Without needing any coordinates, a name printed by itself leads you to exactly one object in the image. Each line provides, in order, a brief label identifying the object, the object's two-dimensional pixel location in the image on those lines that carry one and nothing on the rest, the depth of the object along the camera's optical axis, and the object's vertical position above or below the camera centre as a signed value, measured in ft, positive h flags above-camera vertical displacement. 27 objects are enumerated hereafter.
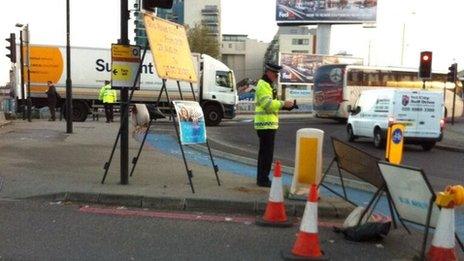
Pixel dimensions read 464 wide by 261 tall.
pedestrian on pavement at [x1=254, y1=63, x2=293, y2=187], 28.43 -1.99
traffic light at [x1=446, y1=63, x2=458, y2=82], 104.22 +0.97
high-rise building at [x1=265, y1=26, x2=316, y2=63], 422.82 +21.01
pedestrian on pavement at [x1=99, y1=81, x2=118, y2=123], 86.38 -4.96
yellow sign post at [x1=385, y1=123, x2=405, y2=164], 39.51 -4.55
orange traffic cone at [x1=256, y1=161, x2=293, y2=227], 22.82 -5.38
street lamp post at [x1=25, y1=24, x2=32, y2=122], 80.43 -2.67
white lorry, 96.22 -2.36
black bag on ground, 20.99 -5.59
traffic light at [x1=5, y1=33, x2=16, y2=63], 81.35 +2.20
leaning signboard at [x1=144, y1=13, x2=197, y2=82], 27.07 +0.91
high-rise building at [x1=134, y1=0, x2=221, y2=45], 445.37 +43.90
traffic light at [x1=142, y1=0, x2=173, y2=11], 27.96 +3.02
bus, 115.96 -1.80
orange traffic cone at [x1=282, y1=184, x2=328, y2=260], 18.37 -5.14
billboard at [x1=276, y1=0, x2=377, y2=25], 231.30 +24.39
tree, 279.28 +13.13
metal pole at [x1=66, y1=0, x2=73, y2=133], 59.77 -3.16
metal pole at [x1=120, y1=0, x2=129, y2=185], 28.09 -2.43
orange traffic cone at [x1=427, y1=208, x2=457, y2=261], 17.47 -4.76
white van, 65.16 -4.39
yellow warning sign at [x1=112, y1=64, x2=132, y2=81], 28.04 -0.26
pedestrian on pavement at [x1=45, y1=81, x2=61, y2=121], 85.61 -5.19
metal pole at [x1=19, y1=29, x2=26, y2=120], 86.76 -1.44
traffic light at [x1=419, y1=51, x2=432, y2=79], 75.11 +1.48
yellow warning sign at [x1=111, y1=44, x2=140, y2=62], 27.96 +0.66
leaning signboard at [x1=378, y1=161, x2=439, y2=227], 18.48 -3.80
